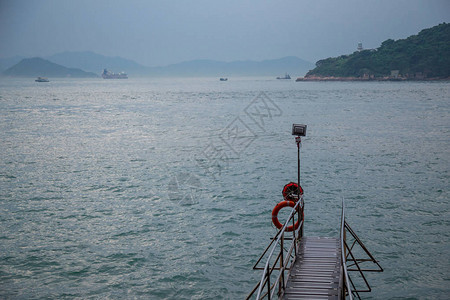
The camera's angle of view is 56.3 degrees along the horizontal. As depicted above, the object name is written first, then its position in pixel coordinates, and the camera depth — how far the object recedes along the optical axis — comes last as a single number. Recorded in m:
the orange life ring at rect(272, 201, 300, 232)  15.99
